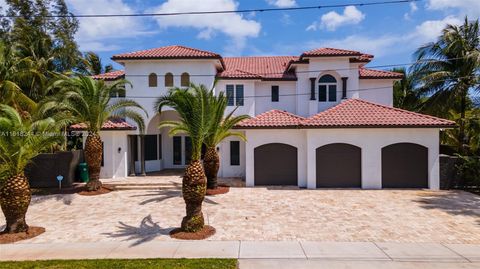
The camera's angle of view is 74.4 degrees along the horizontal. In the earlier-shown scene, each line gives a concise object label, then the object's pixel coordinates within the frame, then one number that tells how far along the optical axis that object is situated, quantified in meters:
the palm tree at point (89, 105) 15.99
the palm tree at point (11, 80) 17.56
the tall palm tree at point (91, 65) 34.72
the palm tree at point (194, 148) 10.39
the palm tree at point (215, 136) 15.82
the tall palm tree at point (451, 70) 20.58
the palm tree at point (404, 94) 28.03
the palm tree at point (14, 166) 10.32
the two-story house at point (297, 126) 18.02
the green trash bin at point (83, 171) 19.89
